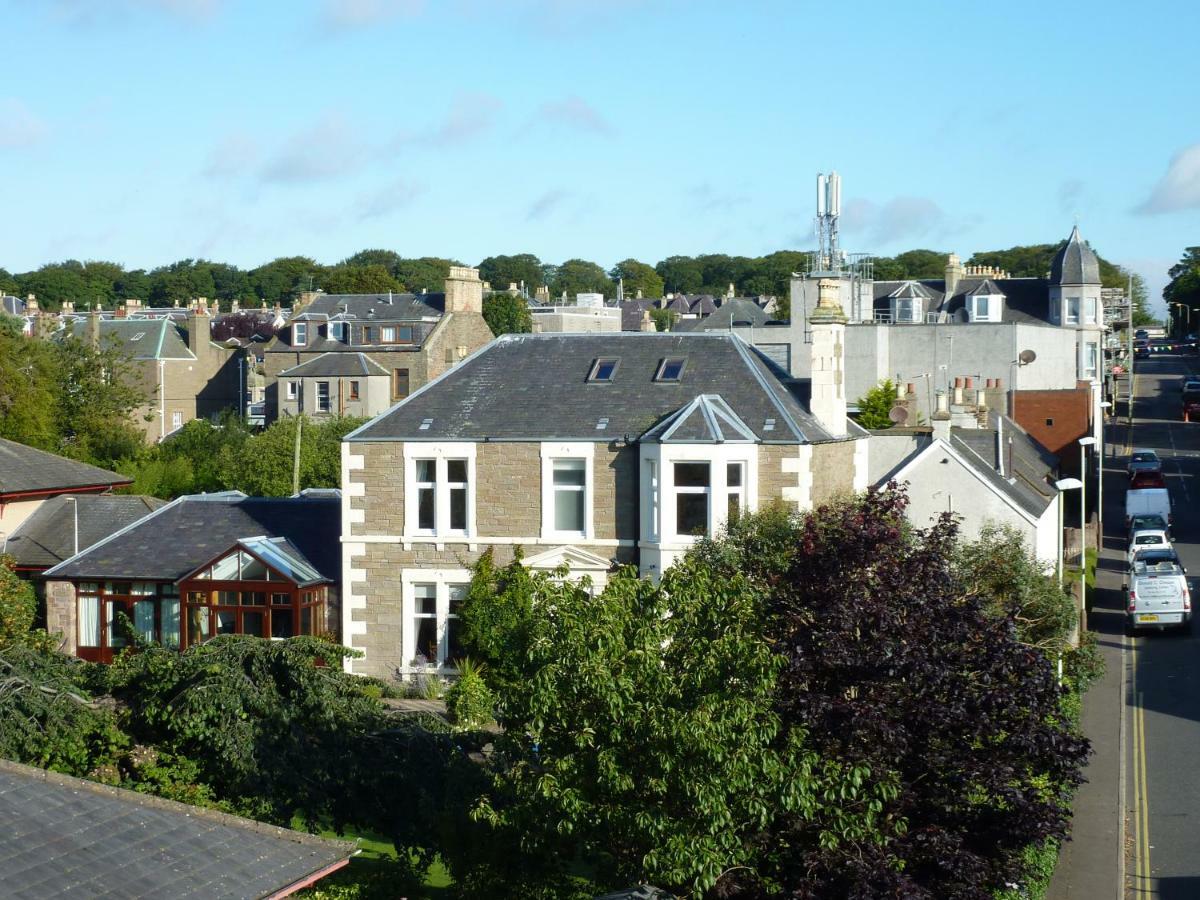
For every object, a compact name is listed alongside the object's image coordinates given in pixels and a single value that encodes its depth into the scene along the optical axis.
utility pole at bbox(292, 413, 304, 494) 46.62
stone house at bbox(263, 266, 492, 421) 72.44
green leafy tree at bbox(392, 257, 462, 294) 162.88
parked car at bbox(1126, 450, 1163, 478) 63.72
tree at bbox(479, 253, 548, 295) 186.00
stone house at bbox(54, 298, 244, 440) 83.19
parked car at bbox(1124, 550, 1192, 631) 37.59
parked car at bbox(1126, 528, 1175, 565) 47.28
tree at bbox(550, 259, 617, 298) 187.95
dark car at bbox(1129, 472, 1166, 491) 61.12
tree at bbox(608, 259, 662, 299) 194.50
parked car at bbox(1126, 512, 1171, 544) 50.87
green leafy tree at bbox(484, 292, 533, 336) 97.12
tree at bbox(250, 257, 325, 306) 180.25
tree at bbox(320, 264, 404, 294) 131.12
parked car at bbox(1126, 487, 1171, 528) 54.50
